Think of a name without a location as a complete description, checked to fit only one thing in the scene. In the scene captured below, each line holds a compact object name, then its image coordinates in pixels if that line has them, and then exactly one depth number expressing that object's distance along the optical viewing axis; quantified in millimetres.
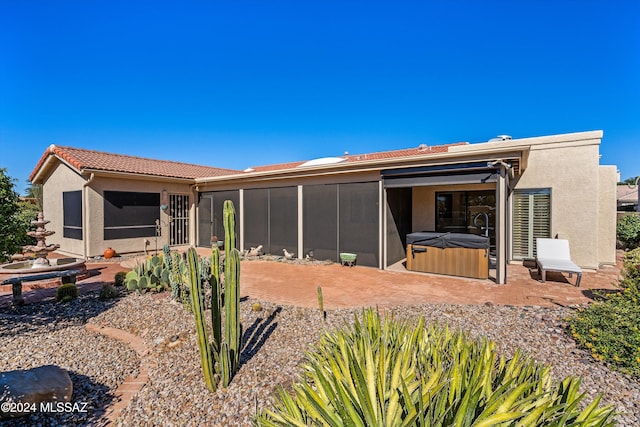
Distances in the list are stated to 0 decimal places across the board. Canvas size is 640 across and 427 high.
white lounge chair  8609
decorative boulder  2945
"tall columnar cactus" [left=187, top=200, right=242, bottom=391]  3354
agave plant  1825
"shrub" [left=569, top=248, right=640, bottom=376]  3871
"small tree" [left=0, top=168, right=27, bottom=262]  5633
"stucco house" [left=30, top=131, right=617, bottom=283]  9906
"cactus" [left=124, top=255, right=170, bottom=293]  7402
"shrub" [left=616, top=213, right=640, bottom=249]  13570
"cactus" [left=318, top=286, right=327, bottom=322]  5402
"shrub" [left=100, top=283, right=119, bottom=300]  6937
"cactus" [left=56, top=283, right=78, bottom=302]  6820
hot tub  8789
